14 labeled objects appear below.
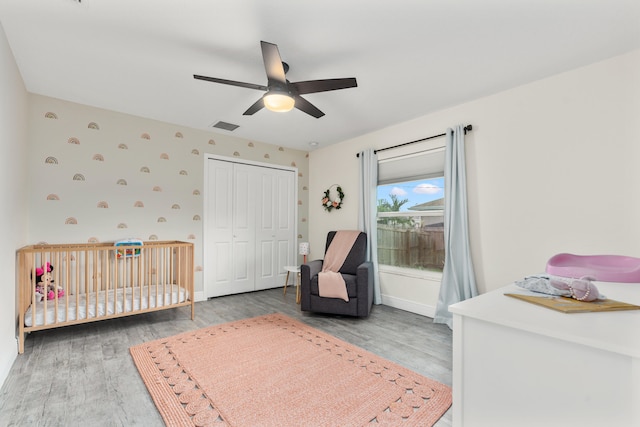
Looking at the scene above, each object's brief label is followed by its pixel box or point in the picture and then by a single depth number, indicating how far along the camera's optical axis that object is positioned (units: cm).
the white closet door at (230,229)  427
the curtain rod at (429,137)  310
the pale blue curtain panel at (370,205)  396
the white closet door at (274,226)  476
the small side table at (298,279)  405
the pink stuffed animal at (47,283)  277
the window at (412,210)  350
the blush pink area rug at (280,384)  167
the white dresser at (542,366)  77
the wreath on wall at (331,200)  458
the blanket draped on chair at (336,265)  332
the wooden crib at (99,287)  256
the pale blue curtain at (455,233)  309
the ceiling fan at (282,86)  201
